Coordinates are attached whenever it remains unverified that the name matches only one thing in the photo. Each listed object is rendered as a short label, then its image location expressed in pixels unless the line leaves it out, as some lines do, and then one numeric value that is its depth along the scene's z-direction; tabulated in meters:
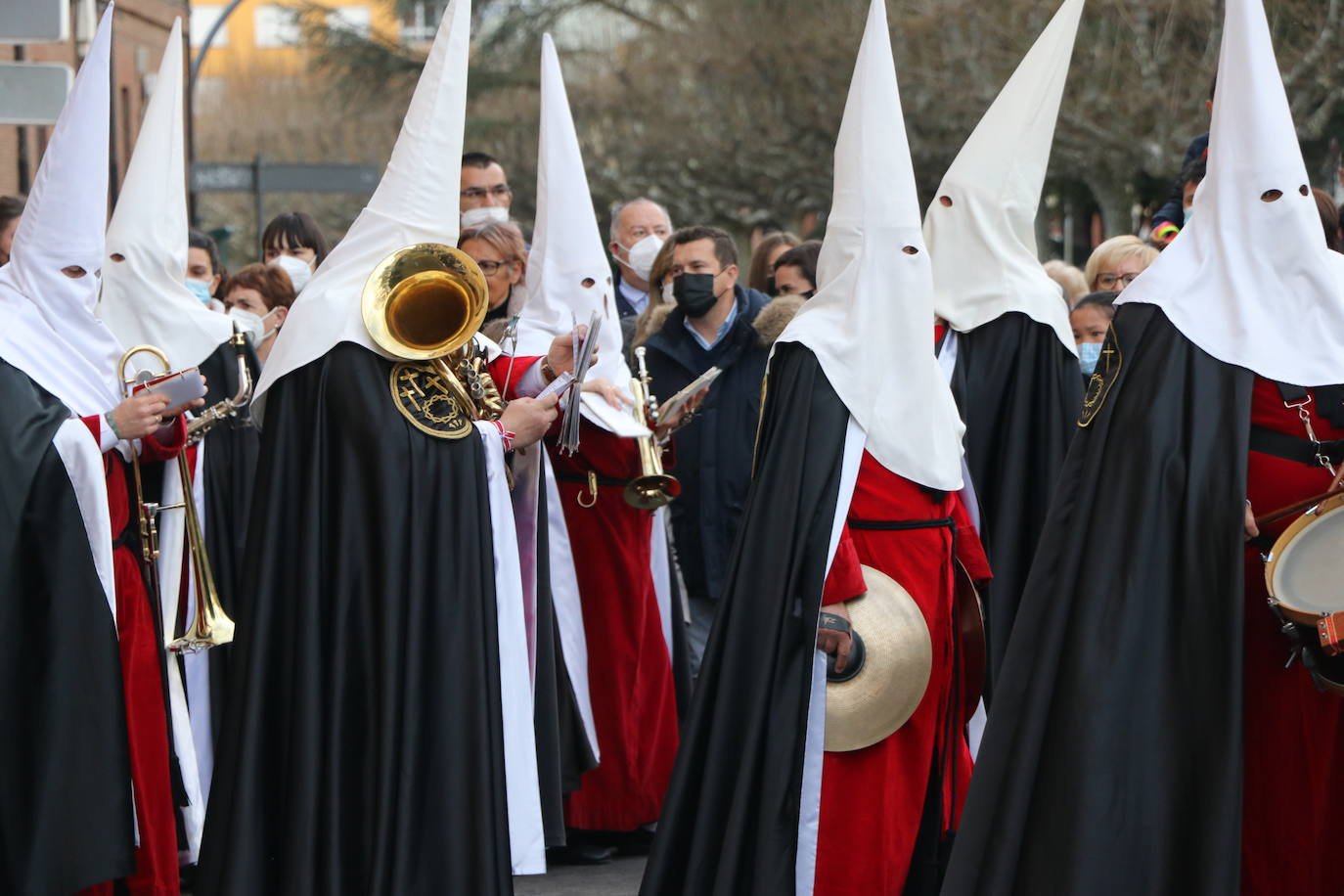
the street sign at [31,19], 15.66
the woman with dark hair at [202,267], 17.25
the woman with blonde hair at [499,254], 14.82
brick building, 44.44
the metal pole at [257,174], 30.41
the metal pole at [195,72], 38.69
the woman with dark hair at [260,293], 17.22
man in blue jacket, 15.67
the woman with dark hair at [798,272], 17.11
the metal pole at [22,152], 28.20
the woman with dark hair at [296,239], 18.55
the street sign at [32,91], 15.69
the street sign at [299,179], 28.98
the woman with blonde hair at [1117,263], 16.45
